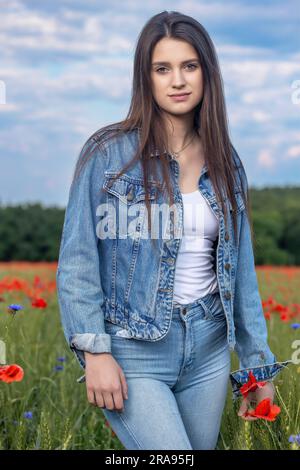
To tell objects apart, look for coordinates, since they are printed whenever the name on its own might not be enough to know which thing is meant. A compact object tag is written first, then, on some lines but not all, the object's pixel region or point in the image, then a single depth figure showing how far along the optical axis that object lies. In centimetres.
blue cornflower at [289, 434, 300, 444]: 248
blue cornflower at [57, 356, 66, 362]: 402
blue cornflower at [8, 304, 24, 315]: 293
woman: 229
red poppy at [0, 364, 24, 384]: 261
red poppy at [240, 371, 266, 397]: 257
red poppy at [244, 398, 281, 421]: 238
